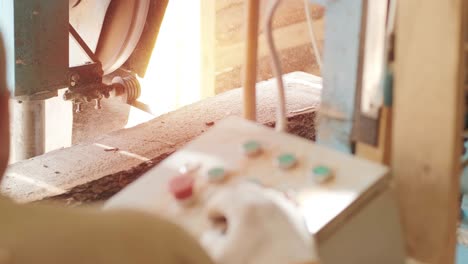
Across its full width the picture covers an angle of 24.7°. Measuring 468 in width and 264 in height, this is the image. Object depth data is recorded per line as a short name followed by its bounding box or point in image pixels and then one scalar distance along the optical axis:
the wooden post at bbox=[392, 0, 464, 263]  1.38
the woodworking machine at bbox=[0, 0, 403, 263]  1.40
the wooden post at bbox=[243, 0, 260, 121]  1.56
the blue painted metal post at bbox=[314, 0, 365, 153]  1.51
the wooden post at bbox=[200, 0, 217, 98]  3.78
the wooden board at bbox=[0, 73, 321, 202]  2.26
